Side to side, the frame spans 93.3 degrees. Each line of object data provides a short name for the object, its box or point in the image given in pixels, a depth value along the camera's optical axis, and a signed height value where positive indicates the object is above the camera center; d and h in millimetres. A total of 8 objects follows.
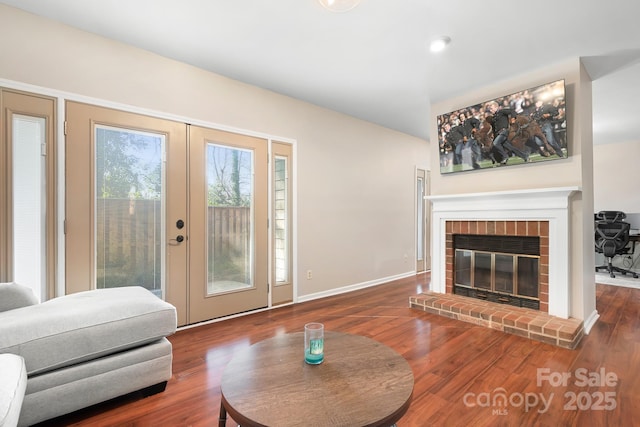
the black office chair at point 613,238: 5004 -430
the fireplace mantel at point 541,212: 2904 +4
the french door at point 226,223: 3100 -109
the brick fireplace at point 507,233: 3043 -229
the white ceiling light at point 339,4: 1819 +1271
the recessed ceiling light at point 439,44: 2570 +1472
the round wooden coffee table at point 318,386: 1042 -699
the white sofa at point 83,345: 1502 -722
